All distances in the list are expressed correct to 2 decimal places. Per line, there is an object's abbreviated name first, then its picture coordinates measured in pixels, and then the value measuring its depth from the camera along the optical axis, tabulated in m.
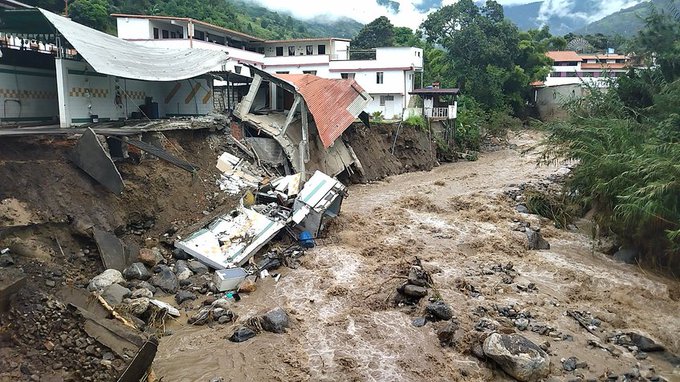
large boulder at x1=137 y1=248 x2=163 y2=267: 10.95
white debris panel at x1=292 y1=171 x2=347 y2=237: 13.88
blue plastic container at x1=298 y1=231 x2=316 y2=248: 13.38
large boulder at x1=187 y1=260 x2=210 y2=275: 11.17
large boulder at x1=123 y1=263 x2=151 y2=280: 10.30
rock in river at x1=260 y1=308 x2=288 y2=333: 8.90
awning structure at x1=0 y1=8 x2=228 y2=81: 13.50
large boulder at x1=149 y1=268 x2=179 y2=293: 10.29
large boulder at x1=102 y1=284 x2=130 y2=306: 9.03
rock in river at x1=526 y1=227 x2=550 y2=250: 14.01
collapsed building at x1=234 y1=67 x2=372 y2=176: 18.91
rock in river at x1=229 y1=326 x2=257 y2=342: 8.56
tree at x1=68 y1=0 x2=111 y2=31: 38.06
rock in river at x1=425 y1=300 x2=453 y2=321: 9.40
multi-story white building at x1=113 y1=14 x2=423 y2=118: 34.12
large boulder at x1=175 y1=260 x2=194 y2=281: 10.79
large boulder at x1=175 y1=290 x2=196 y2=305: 9.92
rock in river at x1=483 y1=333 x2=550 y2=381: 7.57
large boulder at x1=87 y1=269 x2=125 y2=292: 9.49
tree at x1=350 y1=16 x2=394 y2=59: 57.97
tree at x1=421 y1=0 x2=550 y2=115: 40.72
